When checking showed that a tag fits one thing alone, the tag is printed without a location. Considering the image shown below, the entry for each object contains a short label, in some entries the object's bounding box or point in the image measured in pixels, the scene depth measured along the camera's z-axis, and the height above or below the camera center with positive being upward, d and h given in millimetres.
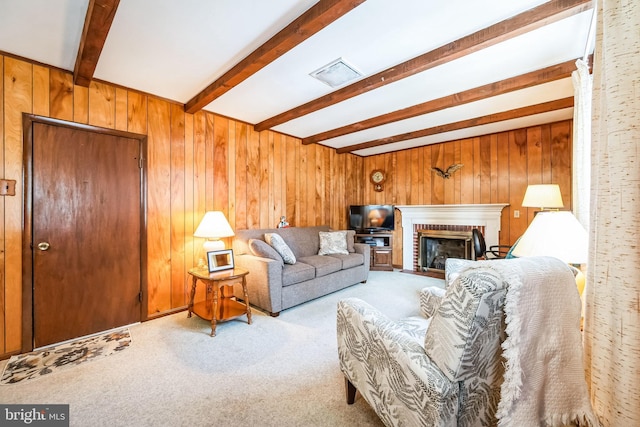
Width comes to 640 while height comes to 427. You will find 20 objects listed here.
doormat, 1903 -1182
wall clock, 5582 +734
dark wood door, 2295 -179
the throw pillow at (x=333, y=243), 4160 -504
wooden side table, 2511 -983
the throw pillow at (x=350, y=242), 4354 -514
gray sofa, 2934 -723
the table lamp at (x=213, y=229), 2877 -186
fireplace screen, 4566 -679
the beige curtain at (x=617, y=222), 760 -39
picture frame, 2754 -519
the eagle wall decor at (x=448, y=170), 4629 +753
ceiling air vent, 2299 +1316
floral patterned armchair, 892 -590
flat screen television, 5195 -129
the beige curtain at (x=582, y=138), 1944 +561
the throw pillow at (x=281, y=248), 3328 -462
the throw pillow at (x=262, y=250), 3148 -463
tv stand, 5105 -762
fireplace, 4293 -168
